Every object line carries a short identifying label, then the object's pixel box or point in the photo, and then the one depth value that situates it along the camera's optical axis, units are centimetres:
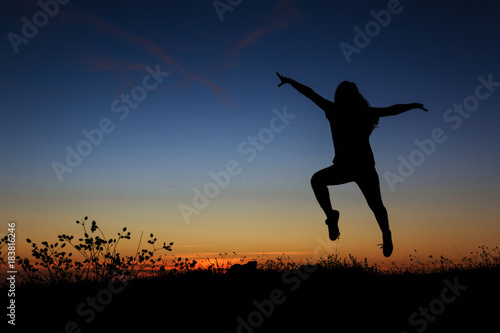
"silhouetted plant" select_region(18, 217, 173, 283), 803
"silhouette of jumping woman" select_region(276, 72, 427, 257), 730
